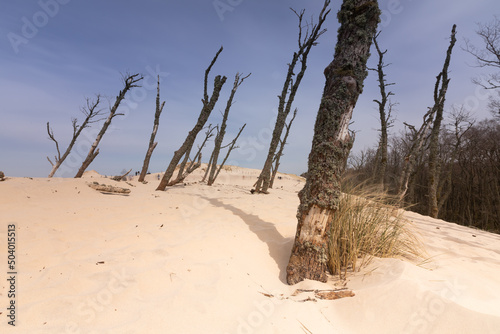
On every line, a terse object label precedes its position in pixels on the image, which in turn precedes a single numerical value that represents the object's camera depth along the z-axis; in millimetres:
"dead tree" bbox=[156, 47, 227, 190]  7793
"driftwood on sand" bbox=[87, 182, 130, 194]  6328
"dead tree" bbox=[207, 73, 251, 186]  11970
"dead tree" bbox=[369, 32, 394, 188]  9312
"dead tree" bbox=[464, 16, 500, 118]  9406
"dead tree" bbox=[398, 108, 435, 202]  6554
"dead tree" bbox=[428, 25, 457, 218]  8222
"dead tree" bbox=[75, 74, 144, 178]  11370
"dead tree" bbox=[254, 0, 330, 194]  8125
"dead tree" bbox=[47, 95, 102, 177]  13984
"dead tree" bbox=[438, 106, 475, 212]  12992
